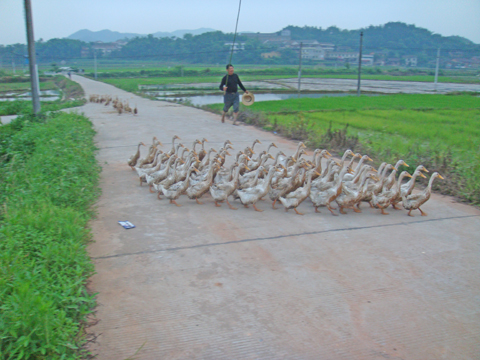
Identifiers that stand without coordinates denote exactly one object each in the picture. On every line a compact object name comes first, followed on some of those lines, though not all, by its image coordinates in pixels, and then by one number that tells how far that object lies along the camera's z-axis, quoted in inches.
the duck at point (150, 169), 293.6
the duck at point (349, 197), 253.9
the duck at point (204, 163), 303.8
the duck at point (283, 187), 262.2
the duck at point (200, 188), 265.0
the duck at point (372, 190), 262.0
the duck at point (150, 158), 316.5
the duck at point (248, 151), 322.4
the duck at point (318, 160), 288.8
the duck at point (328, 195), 253.8
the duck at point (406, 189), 260.5
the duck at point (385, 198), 257.6
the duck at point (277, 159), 300.2
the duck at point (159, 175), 283.7
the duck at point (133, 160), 327.9
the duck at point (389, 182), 268.3
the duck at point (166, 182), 272.2
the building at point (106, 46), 4153.1
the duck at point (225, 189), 262.1
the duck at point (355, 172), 274.2
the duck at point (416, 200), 251.0
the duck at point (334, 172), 272.1
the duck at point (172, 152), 323.6
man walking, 542.3
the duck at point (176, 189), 263.4
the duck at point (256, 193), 258.5
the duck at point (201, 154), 337.7
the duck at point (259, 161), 296.5
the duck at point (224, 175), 270.2
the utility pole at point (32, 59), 454.6
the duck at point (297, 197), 253.6
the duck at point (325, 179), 266.0
